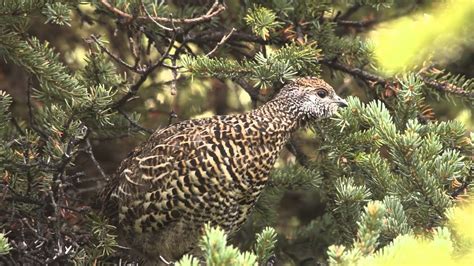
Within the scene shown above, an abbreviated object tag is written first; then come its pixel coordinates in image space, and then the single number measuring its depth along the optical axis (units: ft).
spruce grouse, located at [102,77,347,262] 24.25
